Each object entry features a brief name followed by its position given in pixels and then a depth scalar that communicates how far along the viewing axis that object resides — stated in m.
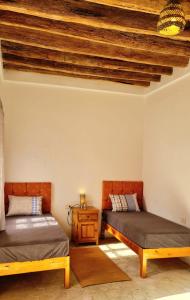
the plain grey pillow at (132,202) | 4.88
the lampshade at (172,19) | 1.77
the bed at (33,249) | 2.83
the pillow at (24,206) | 4.23
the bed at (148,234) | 3.36
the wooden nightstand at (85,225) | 4.48
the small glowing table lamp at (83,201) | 4.73
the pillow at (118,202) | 4.80
